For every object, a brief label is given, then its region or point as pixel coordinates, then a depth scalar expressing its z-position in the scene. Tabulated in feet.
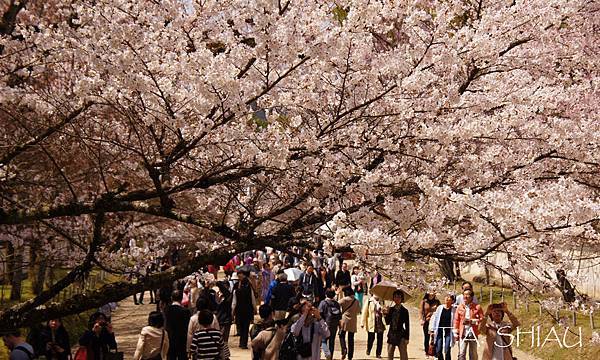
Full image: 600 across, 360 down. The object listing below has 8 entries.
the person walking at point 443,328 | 41.14
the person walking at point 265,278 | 71.67
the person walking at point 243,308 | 52.21
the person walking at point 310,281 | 59.26
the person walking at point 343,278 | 69.10
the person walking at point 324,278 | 65.20
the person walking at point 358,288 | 62.49
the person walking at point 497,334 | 33.73
